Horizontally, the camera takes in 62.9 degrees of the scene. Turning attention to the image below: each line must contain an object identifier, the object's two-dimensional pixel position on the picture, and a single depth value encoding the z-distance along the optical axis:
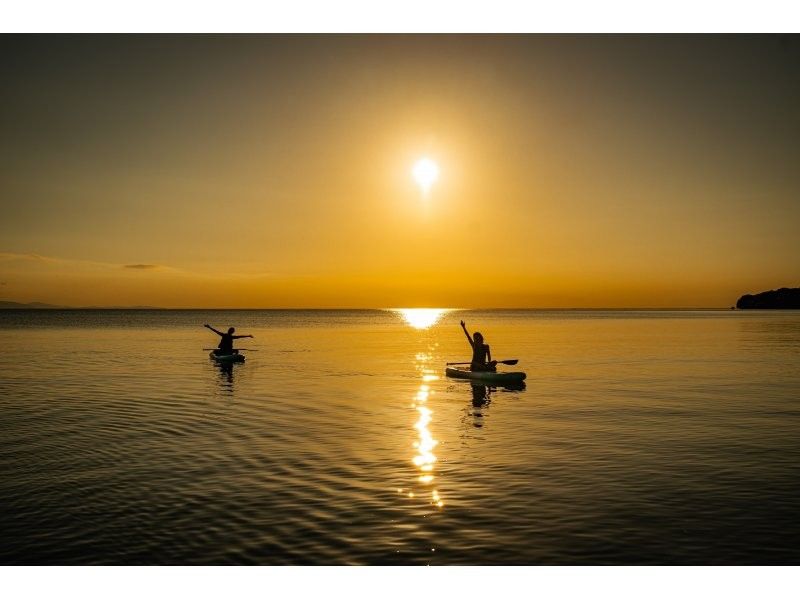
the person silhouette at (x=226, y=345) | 48.25
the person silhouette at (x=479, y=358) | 36.81
